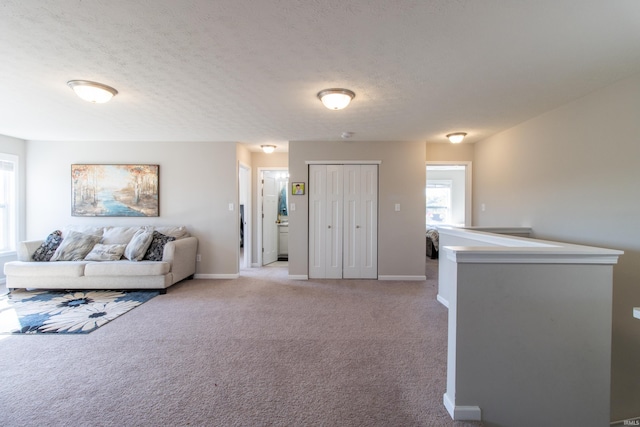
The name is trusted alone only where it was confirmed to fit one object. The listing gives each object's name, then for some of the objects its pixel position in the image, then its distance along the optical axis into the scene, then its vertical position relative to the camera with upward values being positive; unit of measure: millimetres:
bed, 6516 -838
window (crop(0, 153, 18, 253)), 4328 +74
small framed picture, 4562 +339
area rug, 2711 -1202
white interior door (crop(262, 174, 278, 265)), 5617 -246
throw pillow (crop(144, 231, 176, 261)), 4054 -587
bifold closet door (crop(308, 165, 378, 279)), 4586 -142
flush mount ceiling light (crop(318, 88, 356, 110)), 2521 +1054
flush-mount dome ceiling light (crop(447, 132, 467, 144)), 4059 +1096
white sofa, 3723 -923
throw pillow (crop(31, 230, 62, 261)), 3941 -608
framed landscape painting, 4555 +291
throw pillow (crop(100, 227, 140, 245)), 4238 -440
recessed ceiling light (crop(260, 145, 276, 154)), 4810 +1077
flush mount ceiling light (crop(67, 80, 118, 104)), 2391 +1055
